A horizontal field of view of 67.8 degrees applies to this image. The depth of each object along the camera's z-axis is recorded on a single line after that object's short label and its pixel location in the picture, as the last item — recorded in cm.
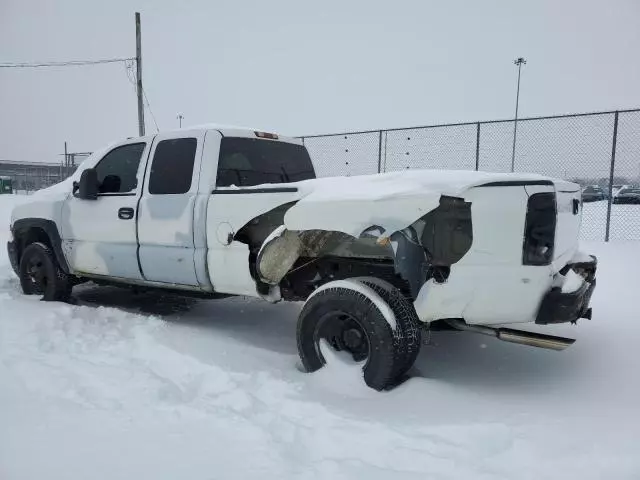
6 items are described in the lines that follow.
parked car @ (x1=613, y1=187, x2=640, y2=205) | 1411
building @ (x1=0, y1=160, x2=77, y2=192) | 2296
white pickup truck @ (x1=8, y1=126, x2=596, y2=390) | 288
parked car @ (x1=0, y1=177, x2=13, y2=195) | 3453
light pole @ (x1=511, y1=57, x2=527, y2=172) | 961
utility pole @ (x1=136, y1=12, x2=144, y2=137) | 1720
